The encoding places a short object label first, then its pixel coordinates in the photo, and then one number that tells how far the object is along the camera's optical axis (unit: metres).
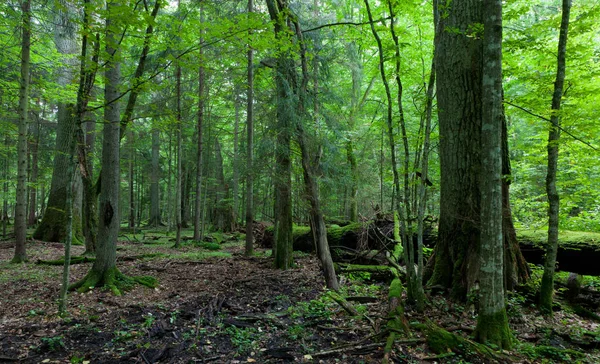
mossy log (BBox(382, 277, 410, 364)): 3.43
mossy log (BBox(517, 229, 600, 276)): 6.23
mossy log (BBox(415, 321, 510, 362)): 3.35
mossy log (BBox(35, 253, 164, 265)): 7.66
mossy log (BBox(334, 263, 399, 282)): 6.90
